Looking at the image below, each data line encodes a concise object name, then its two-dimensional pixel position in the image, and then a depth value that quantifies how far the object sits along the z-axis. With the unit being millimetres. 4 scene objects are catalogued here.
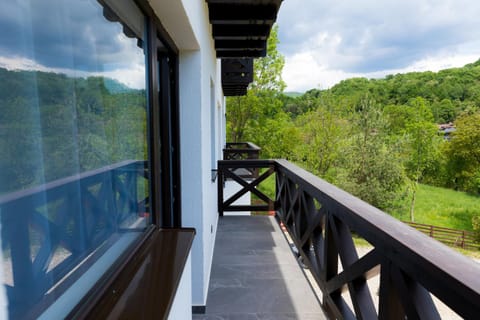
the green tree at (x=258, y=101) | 14891
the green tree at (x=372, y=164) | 15266
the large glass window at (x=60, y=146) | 531
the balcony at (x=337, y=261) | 977
